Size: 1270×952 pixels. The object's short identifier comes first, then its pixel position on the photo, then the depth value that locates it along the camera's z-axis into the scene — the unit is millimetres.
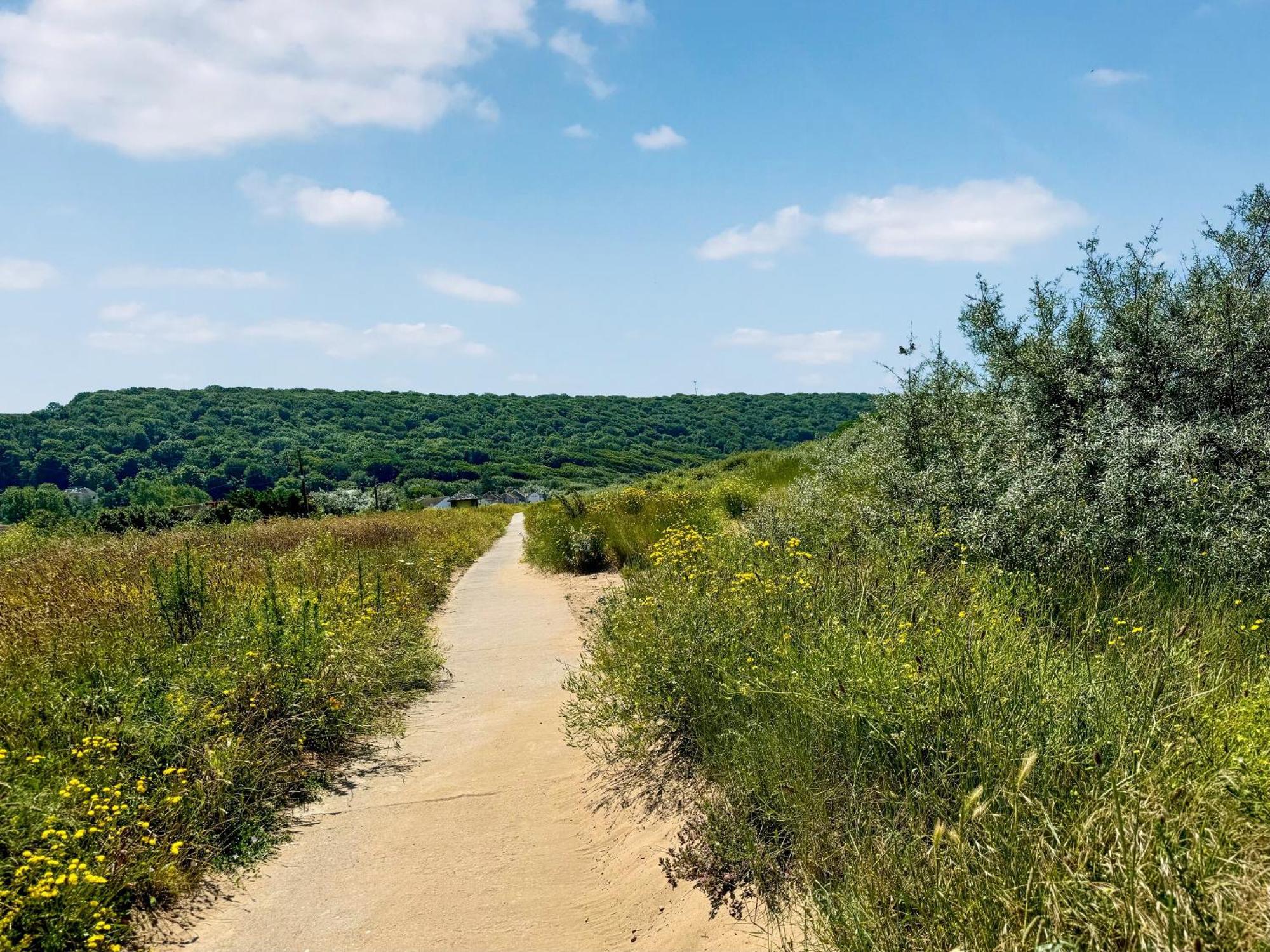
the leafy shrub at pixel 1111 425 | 6891
